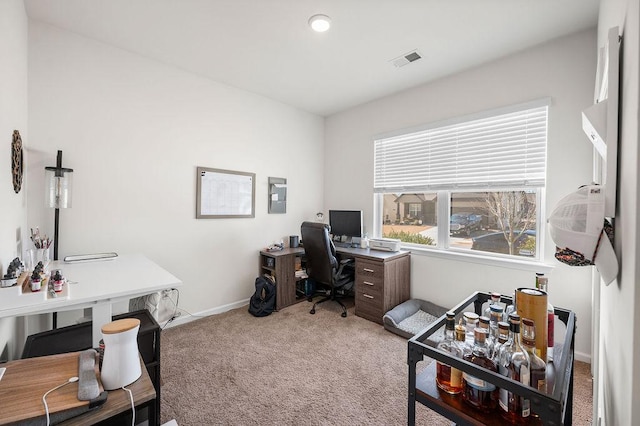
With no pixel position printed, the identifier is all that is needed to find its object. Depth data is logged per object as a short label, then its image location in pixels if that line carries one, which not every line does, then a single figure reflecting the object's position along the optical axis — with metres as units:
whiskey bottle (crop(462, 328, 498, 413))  0.86
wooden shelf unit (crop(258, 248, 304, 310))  3.25
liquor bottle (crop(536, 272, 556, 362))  0.98
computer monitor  3.61
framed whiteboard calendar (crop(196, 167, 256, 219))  3.00
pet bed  2.61
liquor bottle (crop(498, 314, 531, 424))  0.81
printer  3.22
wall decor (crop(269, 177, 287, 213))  3.64
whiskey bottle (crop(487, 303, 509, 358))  0.91
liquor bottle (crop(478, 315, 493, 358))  0.90
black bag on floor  3.06
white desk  1.16
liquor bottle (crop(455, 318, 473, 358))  0.94
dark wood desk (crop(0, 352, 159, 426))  0.75
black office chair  2.98
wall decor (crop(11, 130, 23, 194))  1.61
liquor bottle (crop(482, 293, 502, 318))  1.12
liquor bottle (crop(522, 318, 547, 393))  0.80
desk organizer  1.14
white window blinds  2.43
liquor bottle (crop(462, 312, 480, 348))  1.01
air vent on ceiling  2.53
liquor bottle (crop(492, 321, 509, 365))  0.88
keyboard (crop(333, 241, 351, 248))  3.62
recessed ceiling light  2.04
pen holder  1.64
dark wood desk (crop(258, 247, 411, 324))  2.89
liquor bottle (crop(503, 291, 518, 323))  1.02
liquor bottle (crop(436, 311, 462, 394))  0.94
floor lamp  2.04
